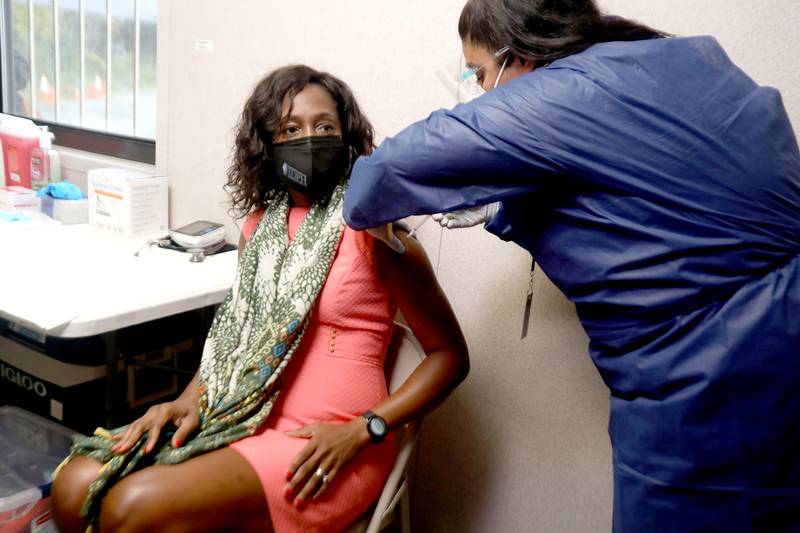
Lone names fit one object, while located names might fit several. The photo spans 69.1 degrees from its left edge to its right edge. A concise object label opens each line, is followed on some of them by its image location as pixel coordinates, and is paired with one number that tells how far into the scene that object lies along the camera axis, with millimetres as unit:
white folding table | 1150
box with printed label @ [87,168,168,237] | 1866
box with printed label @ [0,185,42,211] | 1970
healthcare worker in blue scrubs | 740
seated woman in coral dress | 975
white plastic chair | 1079
